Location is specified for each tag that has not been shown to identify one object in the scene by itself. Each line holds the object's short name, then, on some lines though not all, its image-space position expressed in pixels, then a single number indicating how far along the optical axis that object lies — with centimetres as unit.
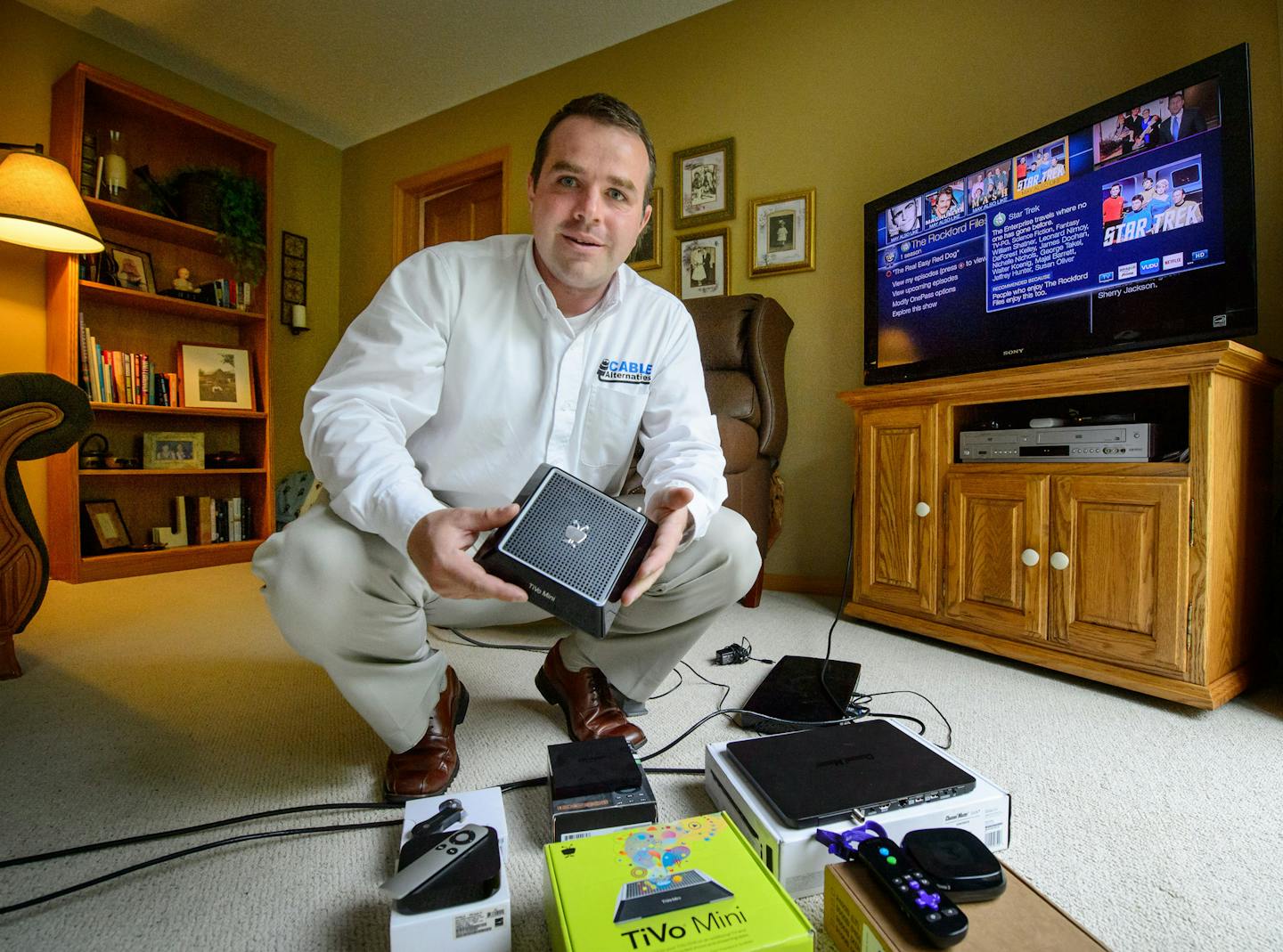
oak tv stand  118
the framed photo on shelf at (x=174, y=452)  281
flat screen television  127
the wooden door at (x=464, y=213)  339
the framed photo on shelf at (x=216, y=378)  294
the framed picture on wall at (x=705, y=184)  257
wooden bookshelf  248
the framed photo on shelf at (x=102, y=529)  255
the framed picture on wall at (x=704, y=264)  259
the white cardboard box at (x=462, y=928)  51
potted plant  288
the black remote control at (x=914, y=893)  47
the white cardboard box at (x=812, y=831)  63
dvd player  129
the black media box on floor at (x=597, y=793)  70
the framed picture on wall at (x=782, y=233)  240
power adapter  145
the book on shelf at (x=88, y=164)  257
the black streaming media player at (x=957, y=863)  52
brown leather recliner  213
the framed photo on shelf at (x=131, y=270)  269
